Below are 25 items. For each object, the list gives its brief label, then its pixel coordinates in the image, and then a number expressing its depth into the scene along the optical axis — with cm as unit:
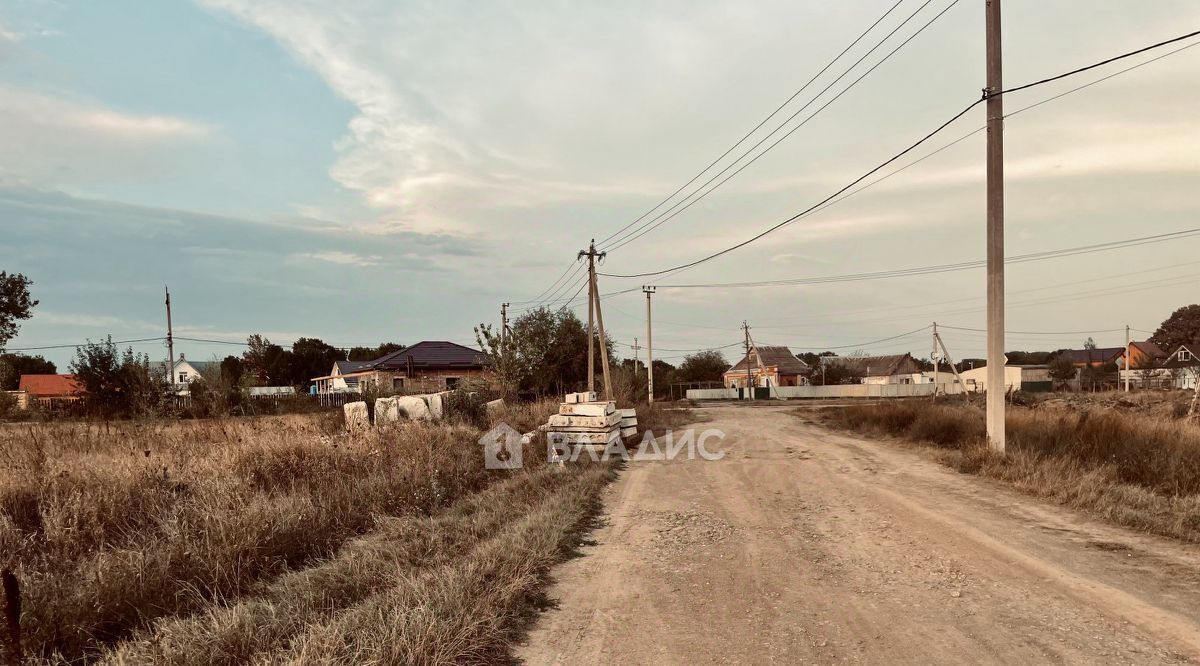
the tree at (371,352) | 9801
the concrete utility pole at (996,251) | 1117
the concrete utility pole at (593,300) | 2664
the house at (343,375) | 6631
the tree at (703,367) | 8225
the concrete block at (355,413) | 1482
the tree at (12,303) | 3669
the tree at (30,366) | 7666
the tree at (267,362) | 8394
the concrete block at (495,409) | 1877
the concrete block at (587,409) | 1517
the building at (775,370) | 8231
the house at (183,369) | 8678
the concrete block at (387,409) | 1789
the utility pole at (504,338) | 2821
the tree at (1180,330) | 9075
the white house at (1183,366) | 6481
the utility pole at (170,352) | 4194
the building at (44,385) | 6438
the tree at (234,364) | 7487
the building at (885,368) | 8724
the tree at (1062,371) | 6669
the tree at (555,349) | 3673
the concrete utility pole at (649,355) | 4320
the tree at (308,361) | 8569
